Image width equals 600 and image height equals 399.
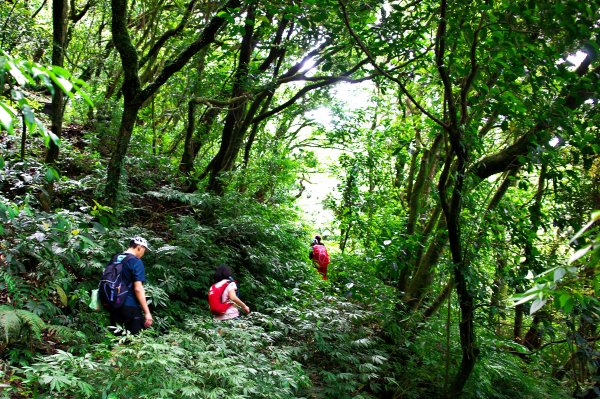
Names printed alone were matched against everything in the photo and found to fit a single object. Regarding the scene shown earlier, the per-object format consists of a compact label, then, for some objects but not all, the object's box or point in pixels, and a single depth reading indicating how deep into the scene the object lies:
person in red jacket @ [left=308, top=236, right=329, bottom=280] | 11.53
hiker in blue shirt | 5.52
